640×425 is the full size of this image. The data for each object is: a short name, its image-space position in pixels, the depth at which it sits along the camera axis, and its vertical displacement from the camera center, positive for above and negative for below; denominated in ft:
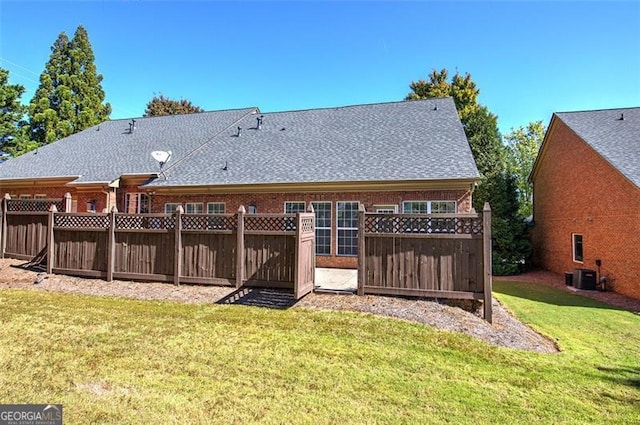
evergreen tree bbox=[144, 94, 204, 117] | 121.29 +41.80
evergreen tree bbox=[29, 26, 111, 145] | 89.71 +35.14
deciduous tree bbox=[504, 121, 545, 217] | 96.58 +22.84
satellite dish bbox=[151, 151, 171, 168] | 48.63 +9.61
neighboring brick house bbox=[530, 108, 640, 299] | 38.98 +4.03
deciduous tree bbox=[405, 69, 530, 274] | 57.88 +5.56
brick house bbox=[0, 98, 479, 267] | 40.55 +8.16
